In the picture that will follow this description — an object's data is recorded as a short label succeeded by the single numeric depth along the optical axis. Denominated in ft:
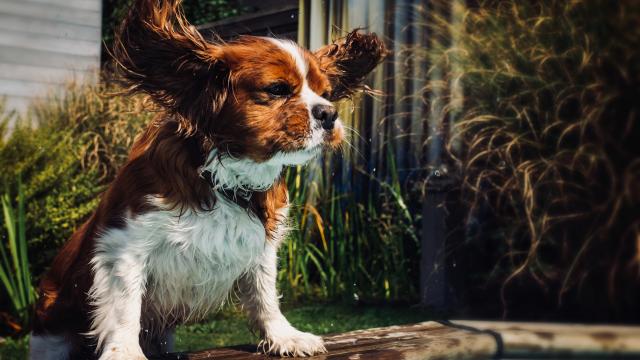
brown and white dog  7.86
